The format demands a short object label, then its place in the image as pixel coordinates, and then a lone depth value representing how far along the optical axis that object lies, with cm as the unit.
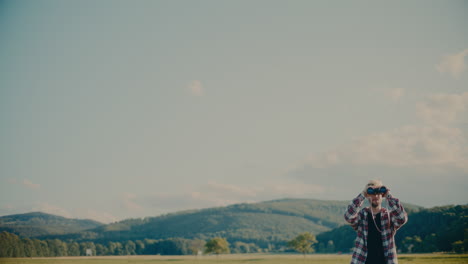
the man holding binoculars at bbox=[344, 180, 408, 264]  605
